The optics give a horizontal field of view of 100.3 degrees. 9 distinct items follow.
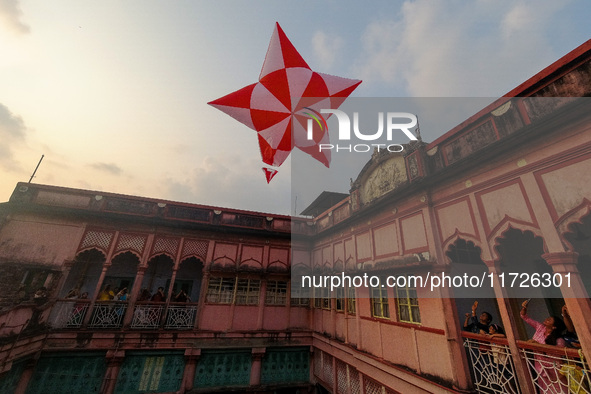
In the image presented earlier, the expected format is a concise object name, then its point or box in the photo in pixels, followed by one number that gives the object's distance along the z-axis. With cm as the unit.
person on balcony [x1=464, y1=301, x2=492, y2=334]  552
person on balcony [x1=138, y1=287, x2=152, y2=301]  1102
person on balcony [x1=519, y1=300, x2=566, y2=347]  426
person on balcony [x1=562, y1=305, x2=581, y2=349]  392
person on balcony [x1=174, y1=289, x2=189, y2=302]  1136
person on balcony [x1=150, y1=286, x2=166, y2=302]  1093
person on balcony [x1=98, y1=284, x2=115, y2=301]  1038
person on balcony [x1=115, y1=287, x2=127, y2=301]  1052
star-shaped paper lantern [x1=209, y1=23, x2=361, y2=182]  538
